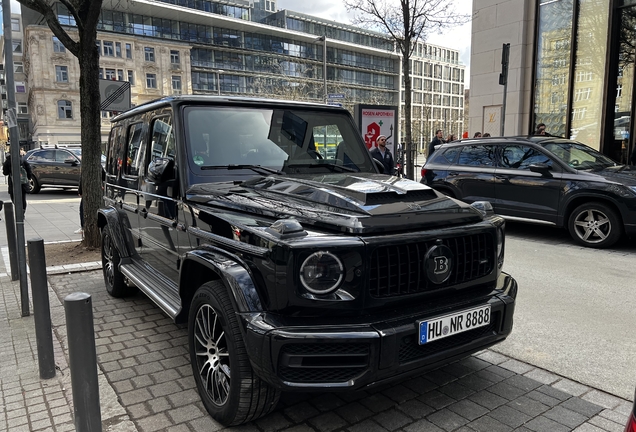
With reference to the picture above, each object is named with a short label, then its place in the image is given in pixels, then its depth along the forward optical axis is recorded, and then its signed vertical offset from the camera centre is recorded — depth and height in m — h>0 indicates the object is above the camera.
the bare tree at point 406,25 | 14.14 +3.71
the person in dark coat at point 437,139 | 15.90 +0.31
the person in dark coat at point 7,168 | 11.94 -0.48
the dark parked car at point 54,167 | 18.50 -0.69
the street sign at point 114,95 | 9.11 +1.04
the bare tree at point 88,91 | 7.41 +0.91
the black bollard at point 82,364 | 2.28 -1.03
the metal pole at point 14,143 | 4.70 +0.06
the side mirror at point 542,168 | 8.24 -0.35
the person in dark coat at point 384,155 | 11.31 -0.16
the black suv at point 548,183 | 7.61 -0.61
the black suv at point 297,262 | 2.40 -0.64
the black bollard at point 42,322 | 3.55 -1.28
